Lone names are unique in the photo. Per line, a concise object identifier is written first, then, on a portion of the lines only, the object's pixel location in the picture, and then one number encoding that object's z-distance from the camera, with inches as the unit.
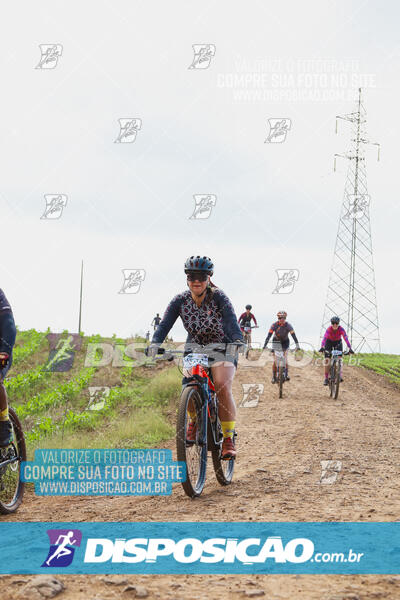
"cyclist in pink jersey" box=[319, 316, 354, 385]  689.6
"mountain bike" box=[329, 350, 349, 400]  669.3
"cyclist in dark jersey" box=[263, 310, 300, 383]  695.7
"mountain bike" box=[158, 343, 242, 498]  248.5
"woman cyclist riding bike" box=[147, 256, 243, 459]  272.2
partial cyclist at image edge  245.0
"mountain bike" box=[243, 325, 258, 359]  915.4
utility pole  1852.9
